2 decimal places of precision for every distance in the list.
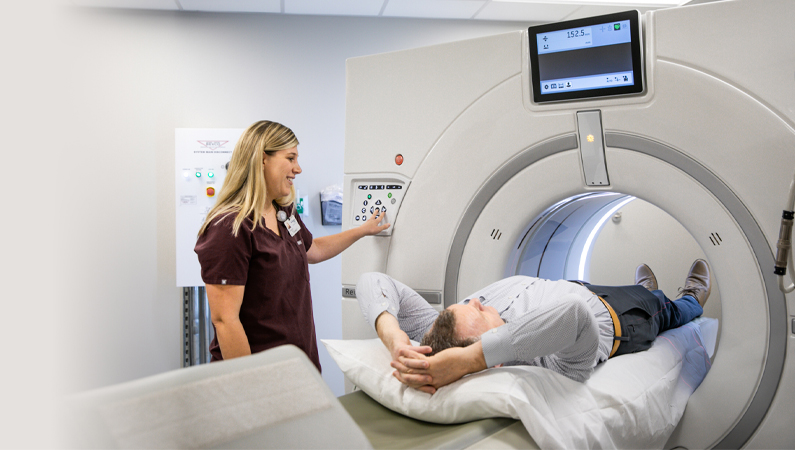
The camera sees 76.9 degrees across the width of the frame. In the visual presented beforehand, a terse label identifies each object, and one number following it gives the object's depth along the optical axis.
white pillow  1.03
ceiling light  2.88
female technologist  1.33
